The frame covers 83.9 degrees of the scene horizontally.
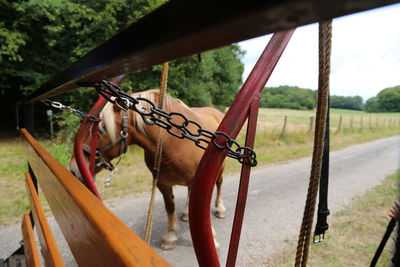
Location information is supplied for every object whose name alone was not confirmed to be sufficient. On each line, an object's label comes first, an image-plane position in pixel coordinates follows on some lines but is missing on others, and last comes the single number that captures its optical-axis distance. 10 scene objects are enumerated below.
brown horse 2.27
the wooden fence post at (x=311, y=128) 11.79
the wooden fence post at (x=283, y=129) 10.68
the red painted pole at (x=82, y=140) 1.83
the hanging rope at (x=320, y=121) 1.01
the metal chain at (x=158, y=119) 0.79
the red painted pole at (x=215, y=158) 0.91
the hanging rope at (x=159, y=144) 2.20
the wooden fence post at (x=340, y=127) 14.41
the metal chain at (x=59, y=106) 1.35
